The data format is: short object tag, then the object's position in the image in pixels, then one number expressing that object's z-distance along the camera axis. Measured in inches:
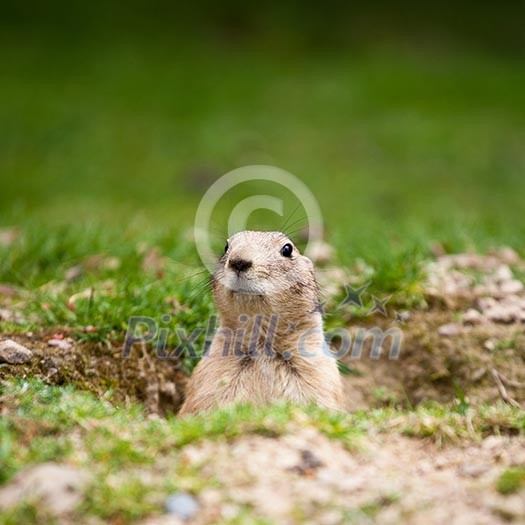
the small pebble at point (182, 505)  240.5
